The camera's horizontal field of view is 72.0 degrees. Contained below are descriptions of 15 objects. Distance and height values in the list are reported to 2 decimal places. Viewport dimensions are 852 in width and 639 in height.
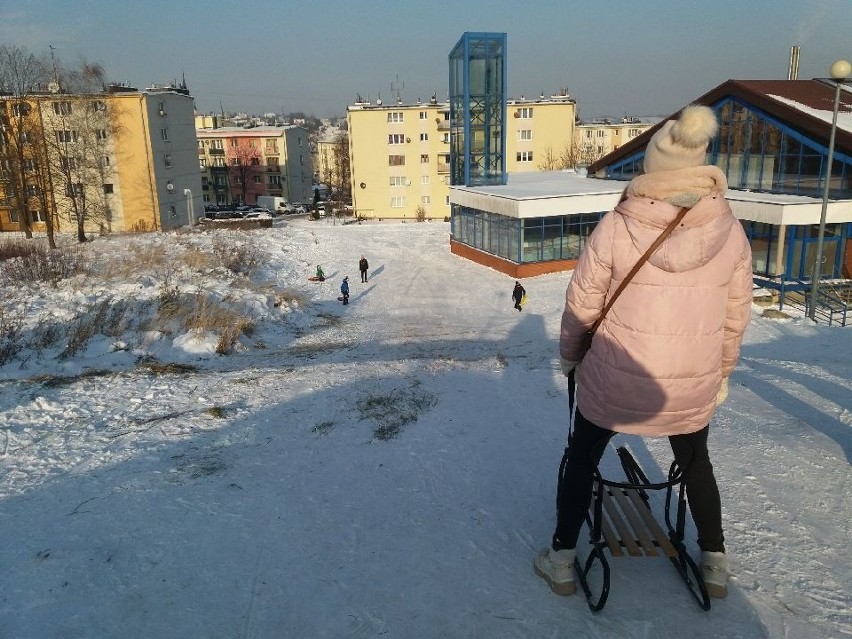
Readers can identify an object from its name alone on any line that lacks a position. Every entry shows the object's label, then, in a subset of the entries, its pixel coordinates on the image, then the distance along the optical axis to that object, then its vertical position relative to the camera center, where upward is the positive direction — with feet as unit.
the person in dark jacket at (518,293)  57.47 -10.45
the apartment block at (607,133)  238.68 +19.71
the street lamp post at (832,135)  40.37 +3.55
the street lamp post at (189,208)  131.95 -3.97
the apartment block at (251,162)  205.67 +9.42
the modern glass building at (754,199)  62.54 -2.10
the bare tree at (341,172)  213.38 +6.12
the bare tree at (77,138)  113.19 +10.67
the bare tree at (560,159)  159.63 +6.41
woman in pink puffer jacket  8.19 -1.93
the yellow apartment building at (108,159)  109.29 +6.64
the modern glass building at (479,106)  89.15 +11.99
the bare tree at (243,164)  207.10 +8.70
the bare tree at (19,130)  103.60 +11.21
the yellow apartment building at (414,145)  152.76 +10.35
